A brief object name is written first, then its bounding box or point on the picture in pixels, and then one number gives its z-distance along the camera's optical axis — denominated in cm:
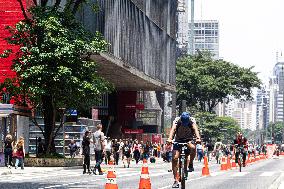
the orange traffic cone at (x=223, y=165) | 3858
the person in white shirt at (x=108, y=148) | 4266
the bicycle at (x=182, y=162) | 1682
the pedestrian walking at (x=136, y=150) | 5759
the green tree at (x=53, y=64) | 4072
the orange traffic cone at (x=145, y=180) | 1507
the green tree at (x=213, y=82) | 10544
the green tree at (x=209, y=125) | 10812
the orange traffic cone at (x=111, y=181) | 1305
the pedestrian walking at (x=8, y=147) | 3925
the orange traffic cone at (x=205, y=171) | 3138
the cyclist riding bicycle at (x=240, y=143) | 3897
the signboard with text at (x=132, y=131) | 9056
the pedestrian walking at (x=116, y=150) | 5272
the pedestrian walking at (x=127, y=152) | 4816
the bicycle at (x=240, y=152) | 3824
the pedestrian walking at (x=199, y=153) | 6657
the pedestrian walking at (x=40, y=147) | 4882
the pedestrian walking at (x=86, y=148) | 3253
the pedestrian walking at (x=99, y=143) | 3155
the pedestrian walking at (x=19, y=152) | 3788
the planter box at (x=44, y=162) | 4116
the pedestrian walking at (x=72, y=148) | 5452
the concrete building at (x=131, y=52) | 6166
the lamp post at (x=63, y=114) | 4281
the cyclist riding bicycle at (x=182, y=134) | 1711
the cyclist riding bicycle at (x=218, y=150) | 6211
